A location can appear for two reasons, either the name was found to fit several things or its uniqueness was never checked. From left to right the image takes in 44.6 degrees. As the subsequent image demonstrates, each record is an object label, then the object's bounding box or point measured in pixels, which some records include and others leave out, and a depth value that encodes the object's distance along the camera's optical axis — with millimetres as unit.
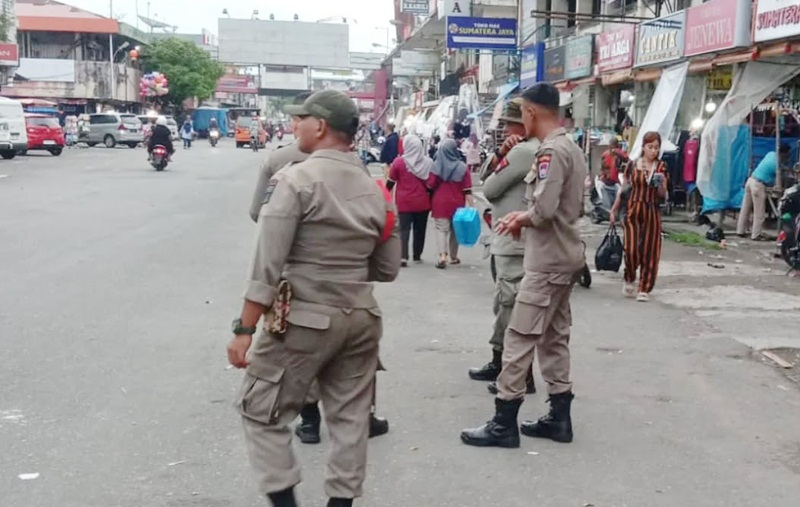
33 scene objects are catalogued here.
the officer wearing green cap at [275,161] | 5312
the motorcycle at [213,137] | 55906
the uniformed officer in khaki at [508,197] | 5715
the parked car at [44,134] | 35906
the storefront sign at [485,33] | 25531
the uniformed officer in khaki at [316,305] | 3453
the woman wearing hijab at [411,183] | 11000
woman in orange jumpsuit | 8922
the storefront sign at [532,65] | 25156
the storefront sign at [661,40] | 15922
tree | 73812
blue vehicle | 72562
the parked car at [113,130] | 47375
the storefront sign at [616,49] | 18500
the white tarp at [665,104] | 15352
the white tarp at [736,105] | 13742
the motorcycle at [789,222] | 10758
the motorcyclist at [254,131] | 48812
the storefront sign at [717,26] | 13508
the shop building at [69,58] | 62281
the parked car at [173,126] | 56362
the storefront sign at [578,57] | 21547
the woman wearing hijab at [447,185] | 11055
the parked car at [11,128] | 31438
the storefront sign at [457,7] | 32469
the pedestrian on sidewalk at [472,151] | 25234
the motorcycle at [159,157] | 27828
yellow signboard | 16125
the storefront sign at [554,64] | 23555
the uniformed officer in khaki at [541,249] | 4836
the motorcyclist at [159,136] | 27828
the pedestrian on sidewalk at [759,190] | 13383
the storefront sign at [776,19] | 12039
